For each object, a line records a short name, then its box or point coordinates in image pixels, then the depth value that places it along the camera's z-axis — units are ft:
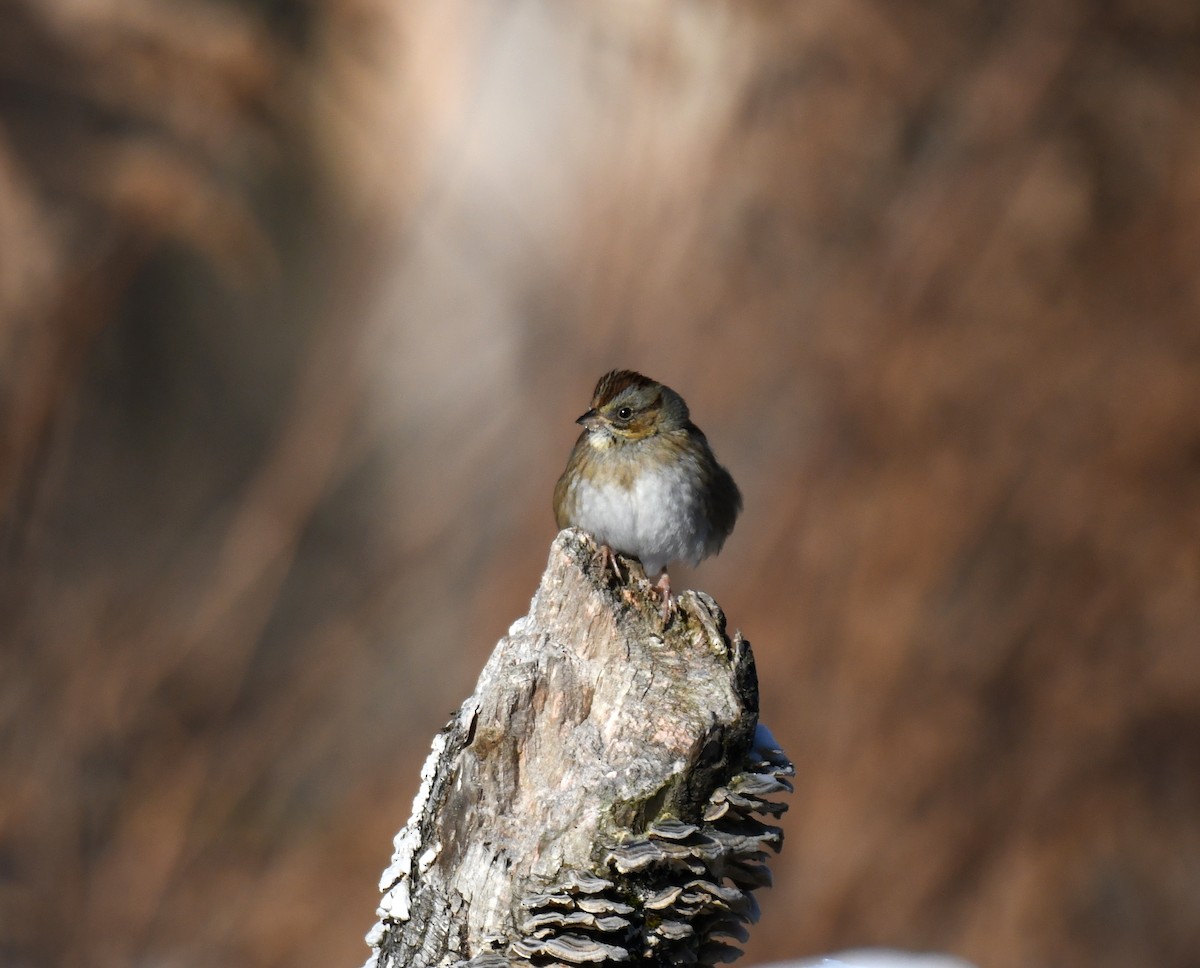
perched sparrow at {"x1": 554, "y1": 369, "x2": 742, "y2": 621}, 28.23
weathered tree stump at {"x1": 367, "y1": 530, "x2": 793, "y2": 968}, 27.53
